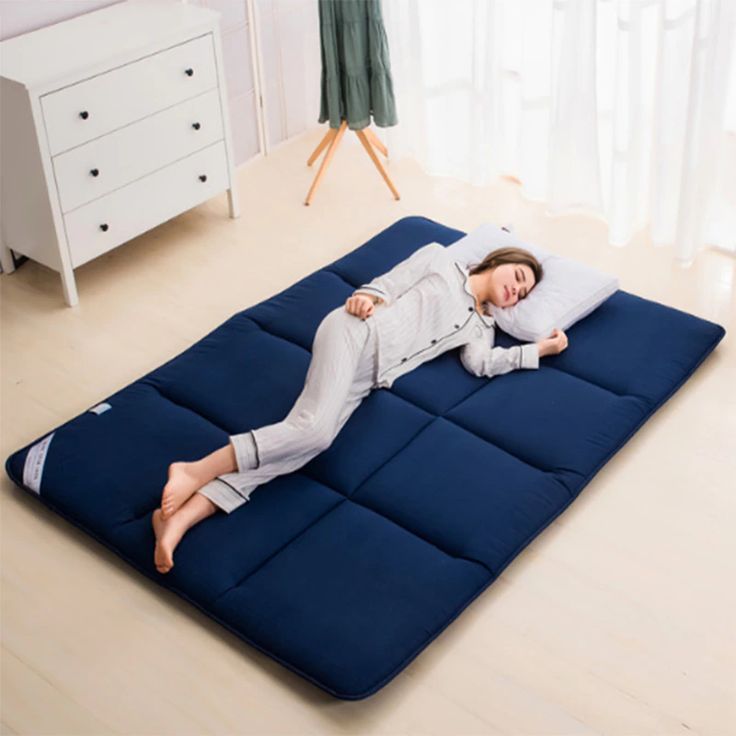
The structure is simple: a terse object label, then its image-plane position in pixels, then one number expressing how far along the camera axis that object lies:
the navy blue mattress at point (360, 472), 2.49
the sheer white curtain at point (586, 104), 3.53
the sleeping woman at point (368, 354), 2.71
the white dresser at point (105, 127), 3.36
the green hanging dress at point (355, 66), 3.94
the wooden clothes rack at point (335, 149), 4.18
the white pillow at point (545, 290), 3.24
